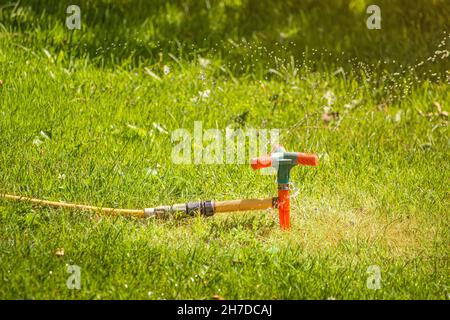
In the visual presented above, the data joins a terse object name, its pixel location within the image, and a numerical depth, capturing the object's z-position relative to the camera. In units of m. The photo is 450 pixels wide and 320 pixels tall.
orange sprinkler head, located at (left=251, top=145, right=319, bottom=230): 8.98
